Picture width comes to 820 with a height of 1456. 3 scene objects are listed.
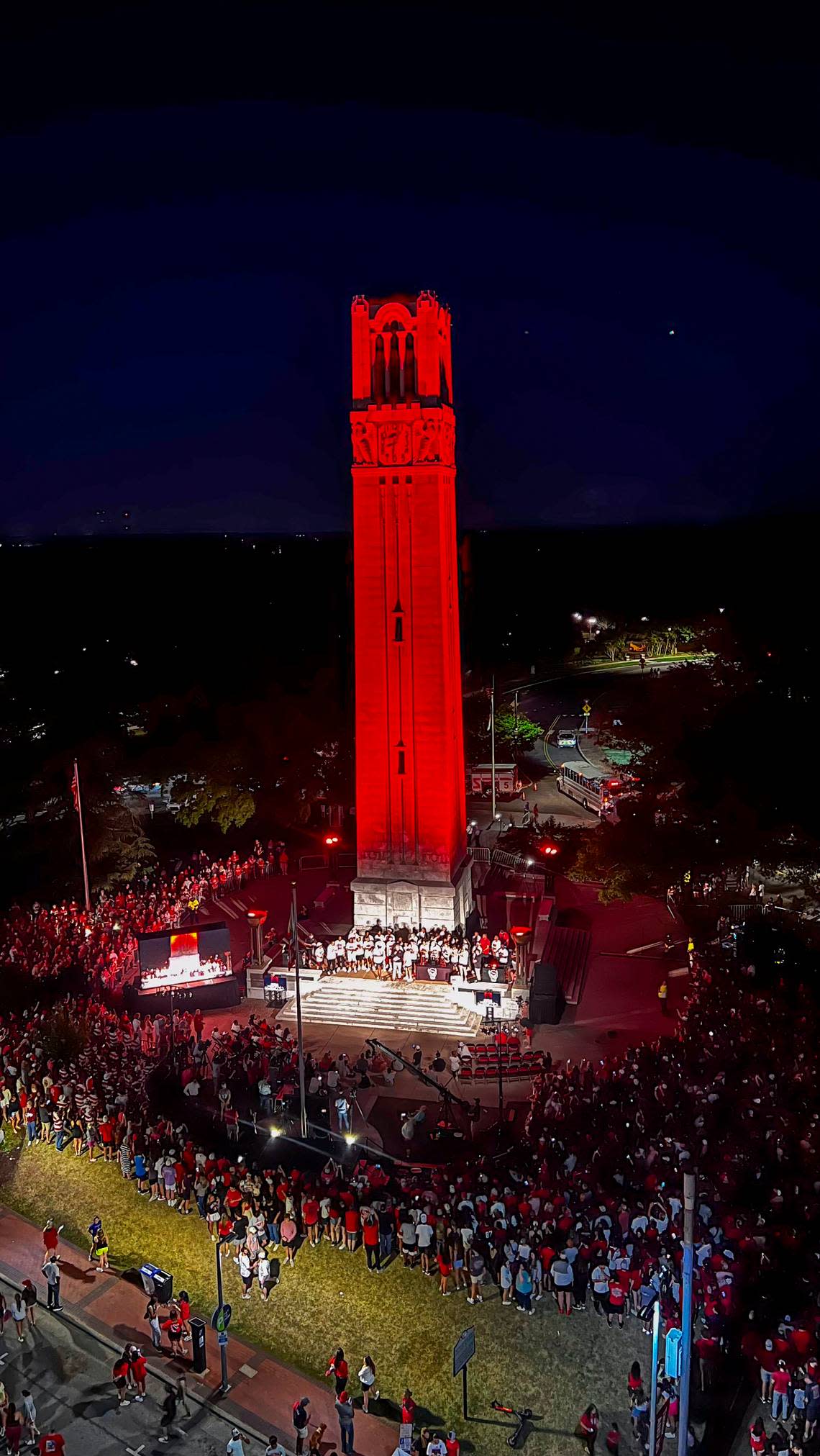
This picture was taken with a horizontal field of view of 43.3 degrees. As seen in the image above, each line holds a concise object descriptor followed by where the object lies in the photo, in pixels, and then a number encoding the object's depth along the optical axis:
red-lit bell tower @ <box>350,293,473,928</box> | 30.55
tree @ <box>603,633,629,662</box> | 110.06
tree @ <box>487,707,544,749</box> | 60.16
